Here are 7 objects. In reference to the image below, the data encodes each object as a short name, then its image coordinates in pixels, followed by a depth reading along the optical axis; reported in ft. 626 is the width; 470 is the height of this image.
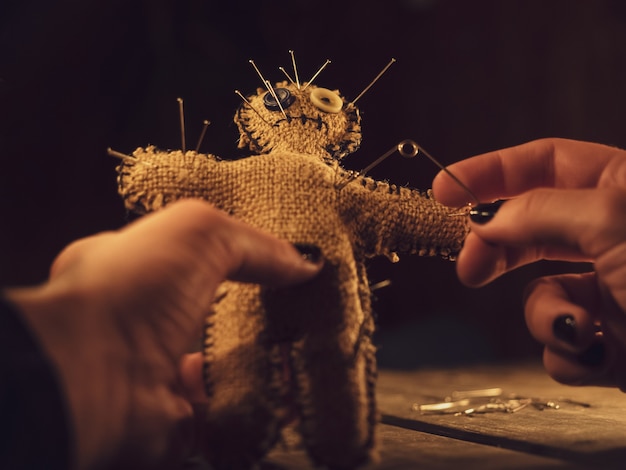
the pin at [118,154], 1.13
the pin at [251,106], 1.25
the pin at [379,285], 1.21
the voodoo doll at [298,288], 1.04
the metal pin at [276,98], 1.22
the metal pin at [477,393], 1.60
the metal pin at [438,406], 1.48
